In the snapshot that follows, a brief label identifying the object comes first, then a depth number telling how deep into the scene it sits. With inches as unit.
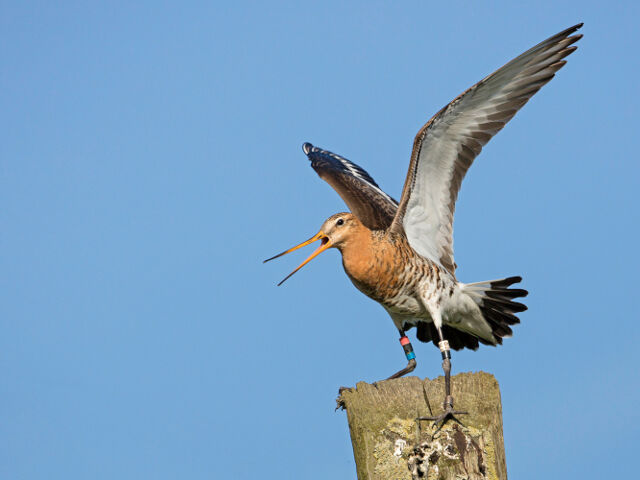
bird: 557.9
